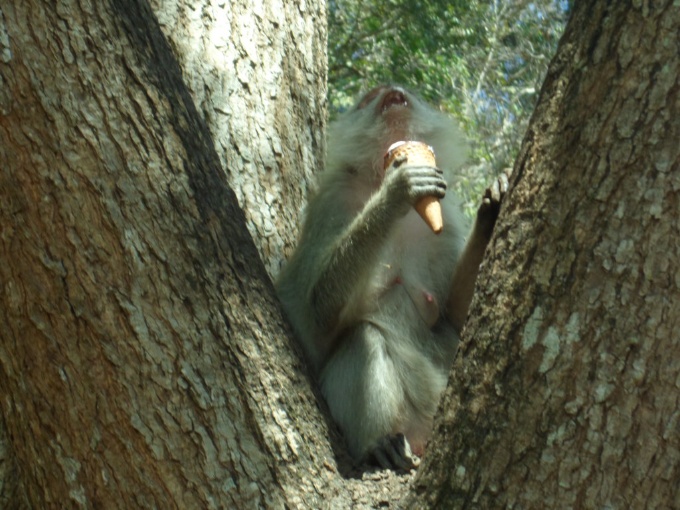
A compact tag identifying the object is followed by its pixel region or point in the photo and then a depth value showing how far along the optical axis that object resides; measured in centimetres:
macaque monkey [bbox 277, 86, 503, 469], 402
